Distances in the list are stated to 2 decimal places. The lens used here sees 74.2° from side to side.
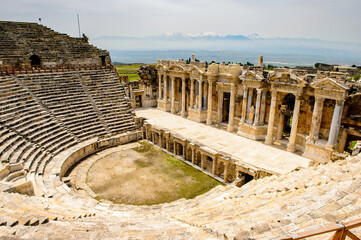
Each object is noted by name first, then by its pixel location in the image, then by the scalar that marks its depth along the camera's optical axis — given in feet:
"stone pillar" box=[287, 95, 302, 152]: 51.64
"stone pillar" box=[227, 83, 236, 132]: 64.86
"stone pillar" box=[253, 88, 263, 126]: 58.85
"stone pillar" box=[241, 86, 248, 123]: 62.22
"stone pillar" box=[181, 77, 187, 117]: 79.00
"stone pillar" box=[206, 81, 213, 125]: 70.09
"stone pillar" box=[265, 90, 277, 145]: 55.77
